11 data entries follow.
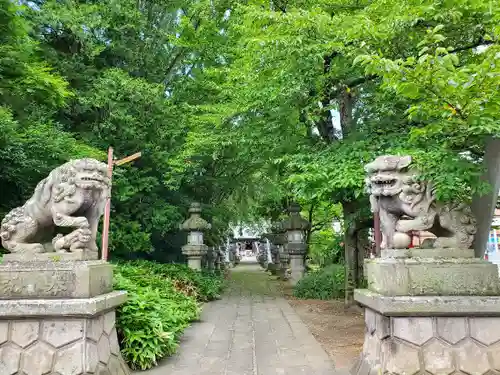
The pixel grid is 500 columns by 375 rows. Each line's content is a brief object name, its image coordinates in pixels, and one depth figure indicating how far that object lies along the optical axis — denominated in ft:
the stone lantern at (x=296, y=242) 45.91
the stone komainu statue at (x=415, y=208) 13.23
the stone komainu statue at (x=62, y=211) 13.58
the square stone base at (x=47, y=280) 12.69
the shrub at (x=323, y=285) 38.09
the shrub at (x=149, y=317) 16.39
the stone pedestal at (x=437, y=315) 12.11
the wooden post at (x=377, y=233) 14.60
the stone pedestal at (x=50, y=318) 12.22
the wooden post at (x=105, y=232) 22.98
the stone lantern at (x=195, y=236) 40.55
